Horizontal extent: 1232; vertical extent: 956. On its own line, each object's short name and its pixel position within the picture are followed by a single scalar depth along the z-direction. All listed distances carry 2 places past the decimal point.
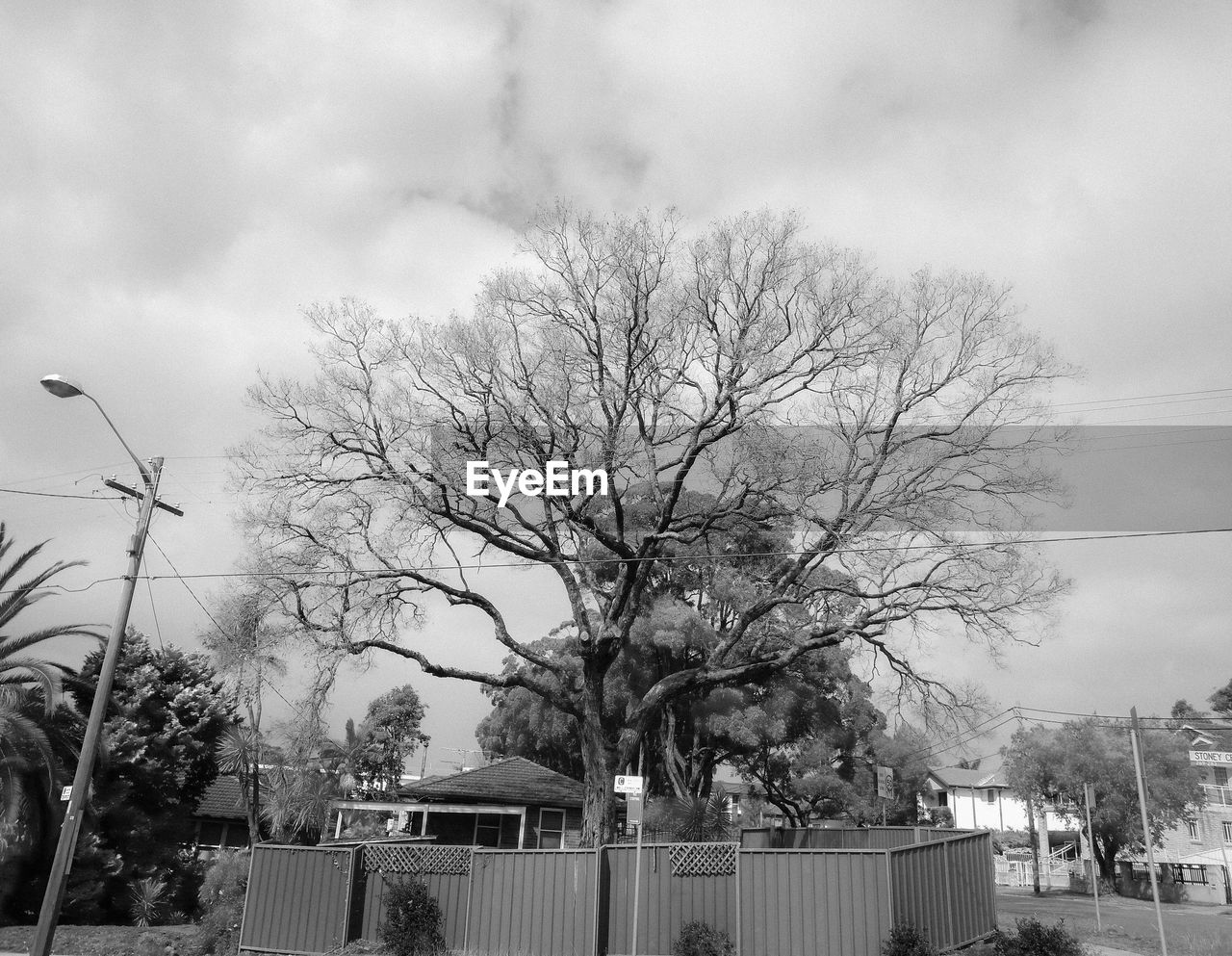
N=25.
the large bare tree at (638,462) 23.59
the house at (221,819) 39.41
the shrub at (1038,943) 14.16
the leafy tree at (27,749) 21.98
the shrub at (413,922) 16.70
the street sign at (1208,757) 41.31
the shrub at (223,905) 18.81
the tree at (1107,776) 45.44
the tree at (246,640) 21.88
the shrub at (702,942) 15.08
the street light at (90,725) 16.17
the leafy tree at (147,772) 26.11
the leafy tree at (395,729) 60.06
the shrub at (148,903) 25.25
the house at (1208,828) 54.84
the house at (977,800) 80.88
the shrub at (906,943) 13.69
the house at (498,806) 30.91
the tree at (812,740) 35.28
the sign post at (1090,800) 19.83
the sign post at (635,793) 15.54
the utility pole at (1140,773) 14.55
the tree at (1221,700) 91.79
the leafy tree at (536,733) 38.22
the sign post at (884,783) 25.17
